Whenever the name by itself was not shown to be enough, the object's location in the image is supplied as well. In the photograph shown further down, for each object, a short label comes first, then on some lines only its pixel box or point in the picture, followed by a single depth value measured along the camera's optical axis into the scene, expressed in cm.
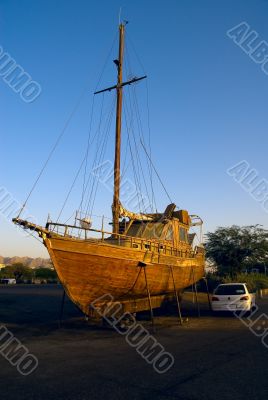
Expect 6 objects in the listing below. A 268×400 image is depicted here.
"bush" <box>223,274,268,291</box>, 3397
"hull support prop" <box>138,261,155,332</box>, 1588
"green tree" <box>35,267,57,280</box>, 6052
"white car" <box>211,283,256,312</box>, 1659
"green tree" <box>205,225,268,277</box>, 4188
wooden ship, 1403
